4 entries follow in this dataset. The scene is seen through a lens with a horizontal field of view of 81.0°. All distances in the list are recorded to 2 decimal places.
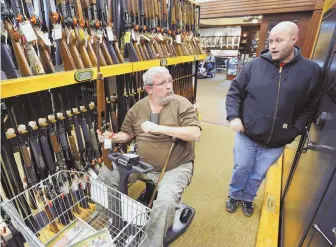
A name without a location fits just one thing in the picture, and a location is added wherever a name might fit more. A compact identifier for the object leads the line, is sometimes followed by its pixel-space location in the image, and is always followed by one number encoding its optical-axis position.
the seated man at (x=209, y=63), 9.52
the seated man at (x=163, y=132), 1.30
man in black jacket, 1.33
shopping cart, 1.01
